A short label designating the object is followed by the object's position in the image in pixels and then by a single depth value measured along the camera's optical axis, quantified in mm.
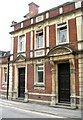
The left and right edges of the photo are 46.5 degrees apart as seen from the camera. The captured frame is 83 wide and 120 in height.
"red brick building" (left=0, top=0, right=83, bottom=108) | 6836
